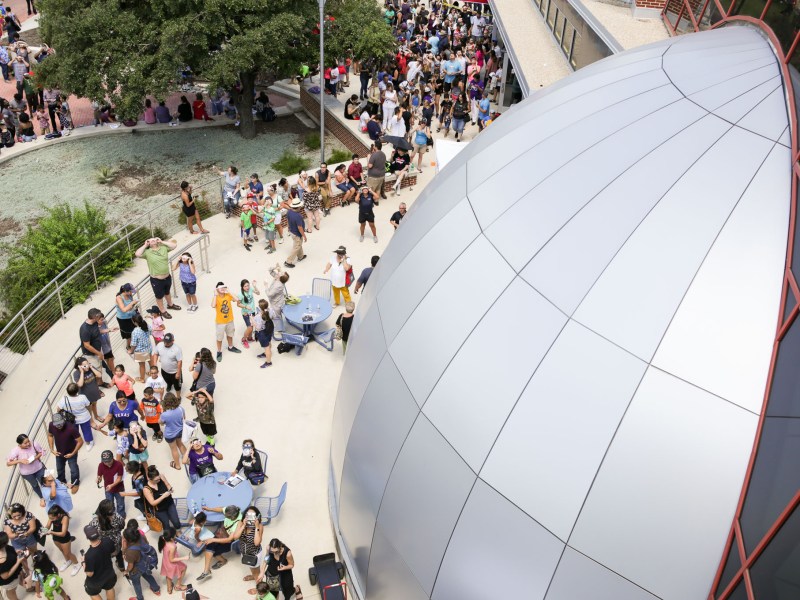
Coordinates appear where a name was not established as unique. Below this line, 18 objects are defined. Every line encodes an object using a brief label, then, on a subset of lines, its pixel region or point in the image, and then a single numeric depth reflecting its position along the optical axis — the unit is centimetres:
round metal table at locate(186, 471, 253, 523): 1241
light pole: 2195
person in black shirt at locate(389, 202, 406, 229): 1912
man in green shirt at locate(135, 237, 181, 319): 1655
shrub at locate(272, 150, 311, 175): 2566
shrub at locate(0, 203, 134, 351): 1809
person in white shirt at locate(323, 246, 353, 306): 1708
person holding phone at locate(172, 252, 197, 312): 1670
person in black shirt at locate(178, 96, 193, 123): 2914
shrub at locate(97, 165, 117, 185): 2561
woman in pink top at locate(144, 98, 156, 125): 2909
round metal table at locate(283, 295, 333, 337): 1639
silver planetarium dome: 748
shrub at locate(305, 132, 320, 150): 2773
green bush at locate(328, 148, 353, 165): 2514
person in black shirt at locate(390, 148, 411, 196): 2267
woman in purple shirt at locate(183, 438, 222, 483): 1286
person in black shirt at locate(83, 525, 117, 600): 1072
